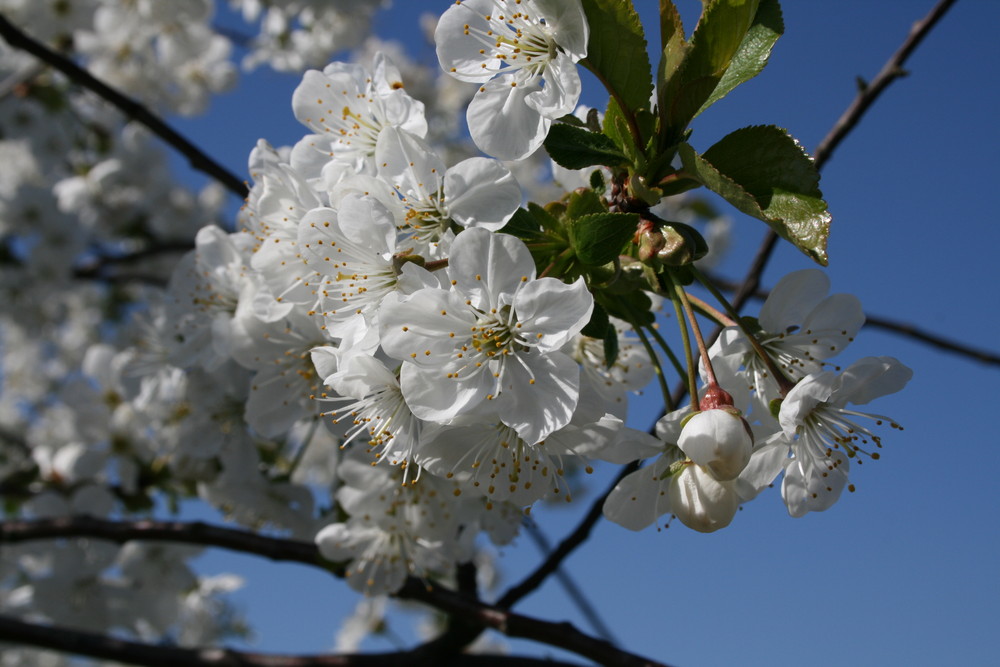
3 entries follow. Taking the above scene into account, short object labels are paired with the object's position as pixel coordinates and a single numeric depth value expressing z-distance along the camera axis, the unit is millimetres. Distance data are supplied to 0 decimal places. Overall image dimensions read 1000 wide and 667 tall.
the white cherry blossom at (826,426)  325
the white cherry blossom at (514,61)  332
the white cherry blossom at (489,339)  323
